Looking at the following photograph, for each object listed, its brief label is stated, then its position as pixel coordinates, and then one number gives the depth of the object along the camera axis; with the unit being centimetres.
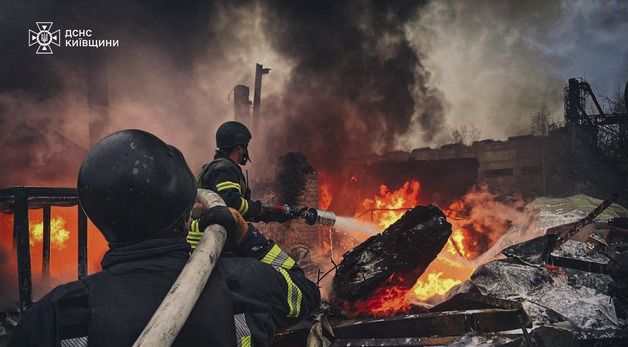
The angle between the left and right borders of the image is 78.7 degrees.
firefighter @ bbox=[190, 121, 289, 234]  365
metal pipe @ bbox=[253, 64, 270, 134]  1785
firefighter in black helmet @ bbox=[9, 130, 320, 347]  115
